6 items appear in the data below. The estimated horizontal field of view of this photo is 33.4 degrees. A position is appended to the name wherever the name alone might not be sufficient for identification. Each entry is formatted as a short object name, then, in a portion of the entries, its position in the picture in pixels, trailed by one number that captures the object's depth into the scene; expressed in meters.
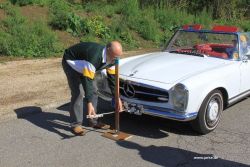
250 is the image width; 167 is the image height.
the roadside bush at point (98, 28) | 13.59
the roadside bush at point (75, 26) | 13.27
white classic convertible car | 5.61
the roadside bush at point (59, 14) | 13.27
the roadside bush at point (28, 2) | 14.13
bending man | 5.43
